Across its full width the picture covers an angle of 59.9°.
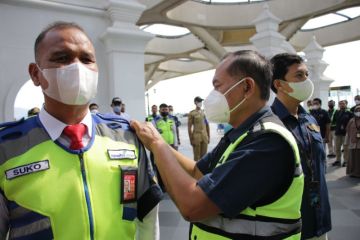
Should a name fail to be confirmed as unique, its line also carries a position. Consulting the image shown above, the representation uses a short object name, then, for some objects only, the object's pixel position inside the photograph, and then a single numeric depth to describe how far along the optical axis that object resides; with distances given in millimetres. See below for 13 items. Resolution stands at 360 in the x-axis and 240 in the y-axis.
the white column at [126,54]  5398
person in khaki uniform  8211
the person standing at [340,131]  8242
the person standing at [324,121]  7145
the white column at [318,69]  12039
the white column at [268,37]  7625
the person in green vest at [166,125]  7559
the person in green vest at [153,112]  8312
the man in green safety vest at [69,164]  1152
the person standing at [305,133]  2152
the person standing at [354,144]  6754
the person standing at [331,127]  9510
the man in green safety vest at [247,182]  1370
